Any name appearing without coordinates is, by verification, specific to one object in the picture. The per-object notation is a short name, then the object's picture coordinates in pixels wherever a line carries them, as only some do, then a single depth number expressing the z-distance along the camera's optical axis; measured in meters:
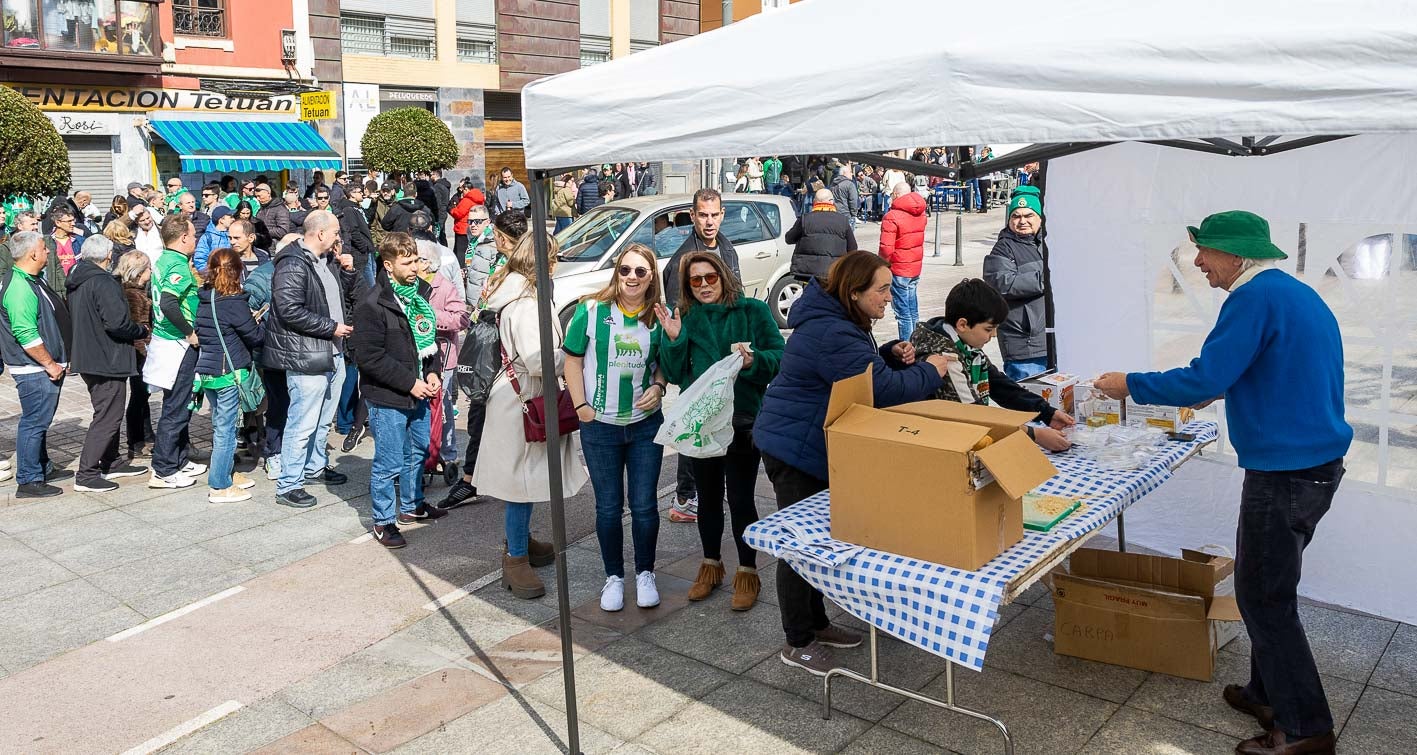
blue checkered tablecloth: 3.21
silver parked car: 11.57
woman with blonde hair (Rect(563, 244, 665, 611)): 4.92
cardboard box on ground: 4.18
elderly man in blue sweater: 3.48
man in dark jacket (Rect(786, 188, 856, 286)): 10.81
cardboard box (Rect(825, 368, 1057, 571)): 3.28
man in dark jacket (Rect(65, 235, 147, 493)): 7.07
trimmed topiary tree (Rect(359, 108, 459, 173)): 23.72
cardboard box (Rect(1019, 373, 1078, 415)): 4.82
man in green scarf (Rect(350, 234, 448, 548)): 5.85
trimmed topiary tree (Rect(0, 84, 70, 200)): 16.17
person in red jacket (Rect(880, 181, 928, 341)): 11.38
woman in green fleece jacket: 4.98
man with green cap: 6.49
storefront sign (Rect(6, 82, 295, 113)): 22.80
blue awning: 23.97
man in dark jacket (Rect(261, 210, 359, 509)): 6.61
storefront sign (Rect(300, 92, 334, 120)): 20.80
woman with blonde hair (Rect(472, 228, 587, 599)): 5.29
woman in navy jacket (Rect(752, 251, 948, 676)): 4.12
